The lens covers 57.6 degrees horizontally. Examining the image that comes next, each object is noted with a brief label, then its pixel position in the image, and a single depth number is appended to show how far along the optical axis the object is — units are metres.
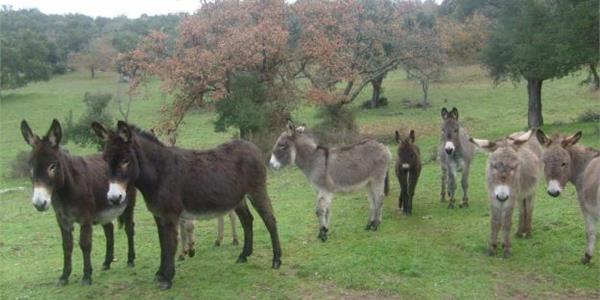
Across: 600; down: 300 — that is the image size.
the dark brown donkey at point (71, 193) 6.88
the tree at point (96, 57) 56.94
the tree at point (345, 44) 22.55
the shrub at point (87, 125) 22.73
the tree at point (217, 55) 20.81
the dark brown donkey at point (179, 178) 6.66
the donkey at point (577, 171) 7.30
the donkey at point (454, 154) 11.50
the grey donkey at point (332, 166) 9.72
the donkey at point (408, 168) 11.17
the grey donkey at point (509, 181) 7.82
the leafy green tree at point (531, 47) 19.83
